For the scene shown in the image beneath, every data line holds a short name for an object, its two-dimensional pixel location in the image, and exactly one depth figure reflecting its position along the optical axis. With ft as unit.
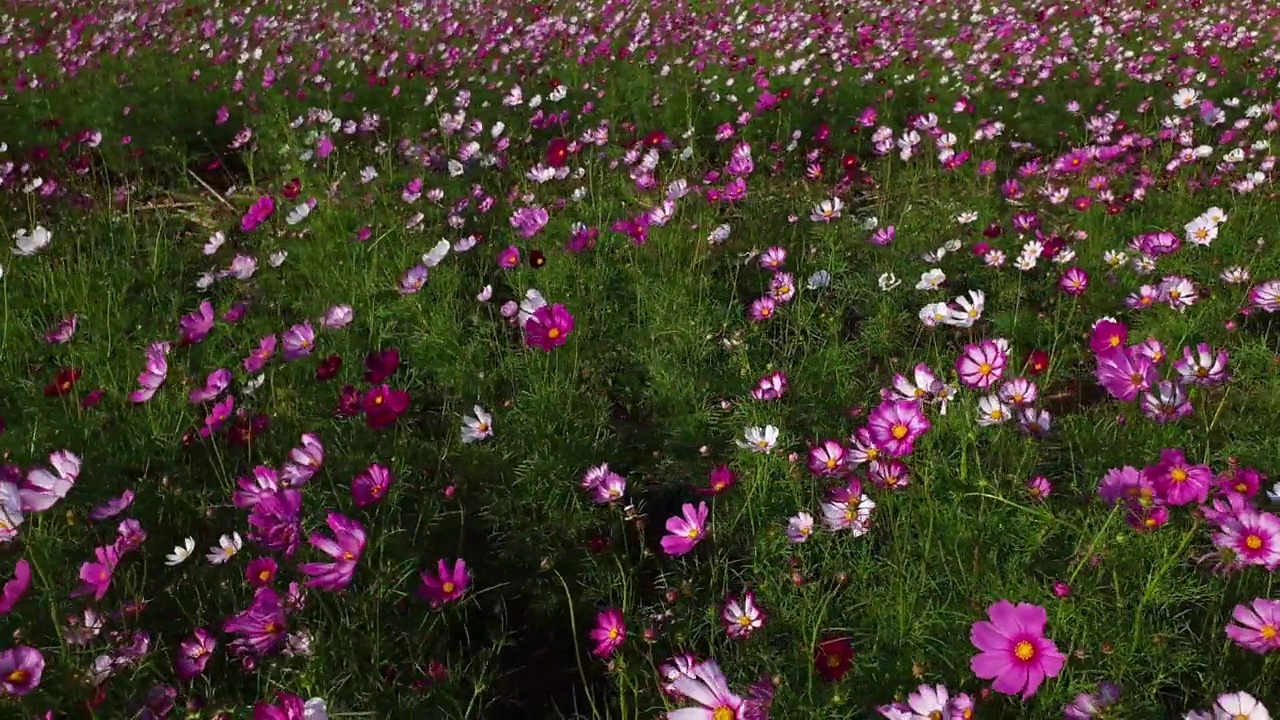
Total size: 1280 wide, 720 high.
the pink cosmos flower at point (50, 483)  4.54
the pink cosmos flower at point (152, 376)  6.09
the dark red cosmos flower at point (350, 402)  5.30
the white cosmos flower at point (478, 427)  5.98
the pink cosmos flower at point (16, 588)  3.98
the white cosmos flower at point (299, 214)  9.41
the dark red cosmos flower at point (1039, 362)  5.93
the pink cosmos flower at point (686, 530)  4.89
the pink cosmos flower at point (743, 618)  4.52
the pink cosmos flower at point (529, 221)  8.98
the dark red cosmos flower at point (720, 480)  5.28
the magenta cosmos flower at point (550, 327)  6.19
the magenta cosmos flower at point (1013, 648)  3.28
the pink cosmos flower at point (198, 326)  6.61
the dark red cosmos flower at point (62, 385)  6.19
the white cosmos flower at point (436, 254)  8.18
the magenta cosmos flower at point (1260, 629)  3.73
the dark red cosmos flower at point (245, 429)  5.85
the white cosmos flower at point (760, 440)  5.68
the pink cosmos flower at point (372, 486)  4.81
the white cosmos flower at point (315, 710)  3.23
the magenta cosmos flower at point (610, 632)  4.38
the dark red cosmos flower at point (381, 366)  5.61
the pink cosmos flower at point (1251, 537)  3.81
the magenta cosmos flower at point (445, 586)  4.34
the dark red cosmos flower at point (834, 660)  4.09
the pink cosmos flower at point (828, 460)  5.20
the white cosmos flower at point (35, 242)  8.45
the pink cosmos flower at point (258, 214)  8.87
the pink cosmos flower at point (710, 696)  3.40
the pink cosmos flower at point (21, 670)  3.84
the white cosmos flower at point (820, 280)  7.95
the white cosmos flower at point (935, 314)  6.75
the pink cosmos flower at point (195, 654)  4.37
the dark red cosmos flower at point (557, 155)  11.10
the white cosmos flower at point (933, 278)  8.16
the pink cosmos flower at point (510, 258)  8.46
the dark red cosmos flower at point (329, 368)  5.79
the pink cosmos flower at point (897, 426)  4.85
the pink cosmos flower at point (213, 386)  5.93
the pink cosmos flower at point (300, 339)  6.88
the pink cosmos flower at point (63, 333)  6.98
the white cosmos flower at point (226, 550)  5.08
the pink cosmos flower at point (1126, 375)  4.57
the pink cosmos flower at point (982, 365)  5.44
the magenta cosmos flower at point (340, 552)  4.34
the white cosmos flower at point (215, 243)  9.68
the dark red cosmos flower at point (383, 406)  5.22
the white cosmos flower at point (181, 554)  4.93
